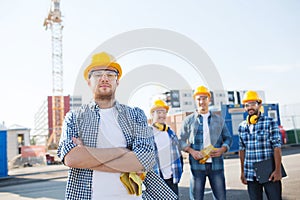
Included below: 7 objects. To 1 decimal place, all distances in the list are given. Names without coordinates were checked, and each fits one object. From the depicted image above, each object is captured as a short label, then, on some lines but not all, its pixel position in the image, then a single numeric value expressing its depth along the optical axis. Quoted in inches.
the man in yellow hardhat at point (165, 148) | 150.0
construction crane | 2225.6
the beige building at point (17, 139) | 865.5
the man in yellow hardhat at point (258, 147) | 129.6
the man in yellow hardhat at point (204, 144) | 142.2
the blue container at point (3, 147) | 526.3
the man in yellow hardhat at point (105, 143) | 71.7
